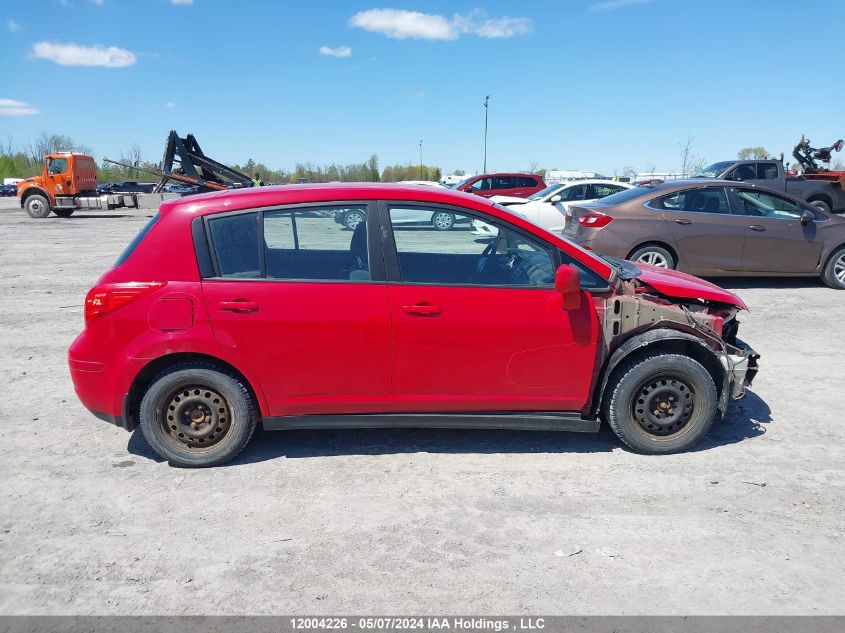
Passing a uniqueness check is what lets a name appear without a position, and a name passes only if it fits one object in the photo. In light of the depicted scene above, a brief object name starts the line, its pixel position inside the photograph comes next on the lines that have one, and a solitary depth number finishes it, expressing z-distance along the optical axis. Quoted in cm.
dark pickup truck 1848
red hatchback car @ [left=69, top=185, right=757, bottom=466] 391
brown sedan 898
